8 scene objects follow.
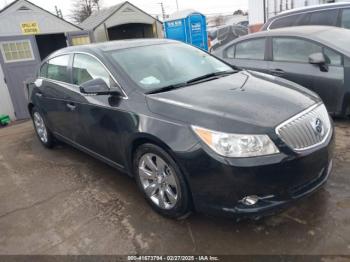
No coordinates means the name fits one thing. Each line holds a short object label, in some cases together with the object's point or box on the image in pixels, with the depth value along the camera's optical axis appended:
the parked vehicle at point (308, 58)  4.18
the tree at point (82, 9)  43.62
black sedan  2.21
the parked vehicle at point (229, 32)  15.08
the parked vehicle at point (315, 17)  6.31
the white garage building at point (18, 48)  8.65
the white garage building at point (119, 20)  14.79
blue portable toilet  11.60
